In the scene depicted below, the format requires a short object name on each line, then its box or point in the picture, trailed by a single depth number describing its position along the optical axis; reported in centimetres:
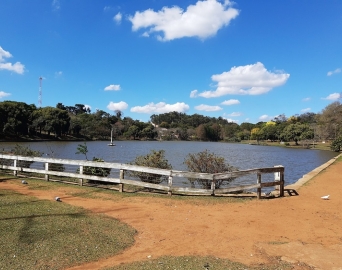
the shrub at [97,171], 1253
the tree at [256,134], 12875
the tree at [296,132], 9556
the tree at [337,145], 6068
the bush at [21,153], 1512
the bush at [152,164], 1202
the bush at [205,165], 1229
